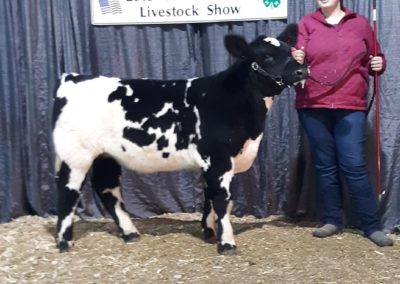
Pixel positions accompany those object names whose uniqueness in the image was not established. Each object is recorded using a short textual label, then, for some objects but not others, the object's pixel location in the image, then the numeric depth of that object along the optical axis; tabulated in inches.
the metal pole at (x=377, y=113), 168.4
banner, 189.3
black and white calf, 160.2
